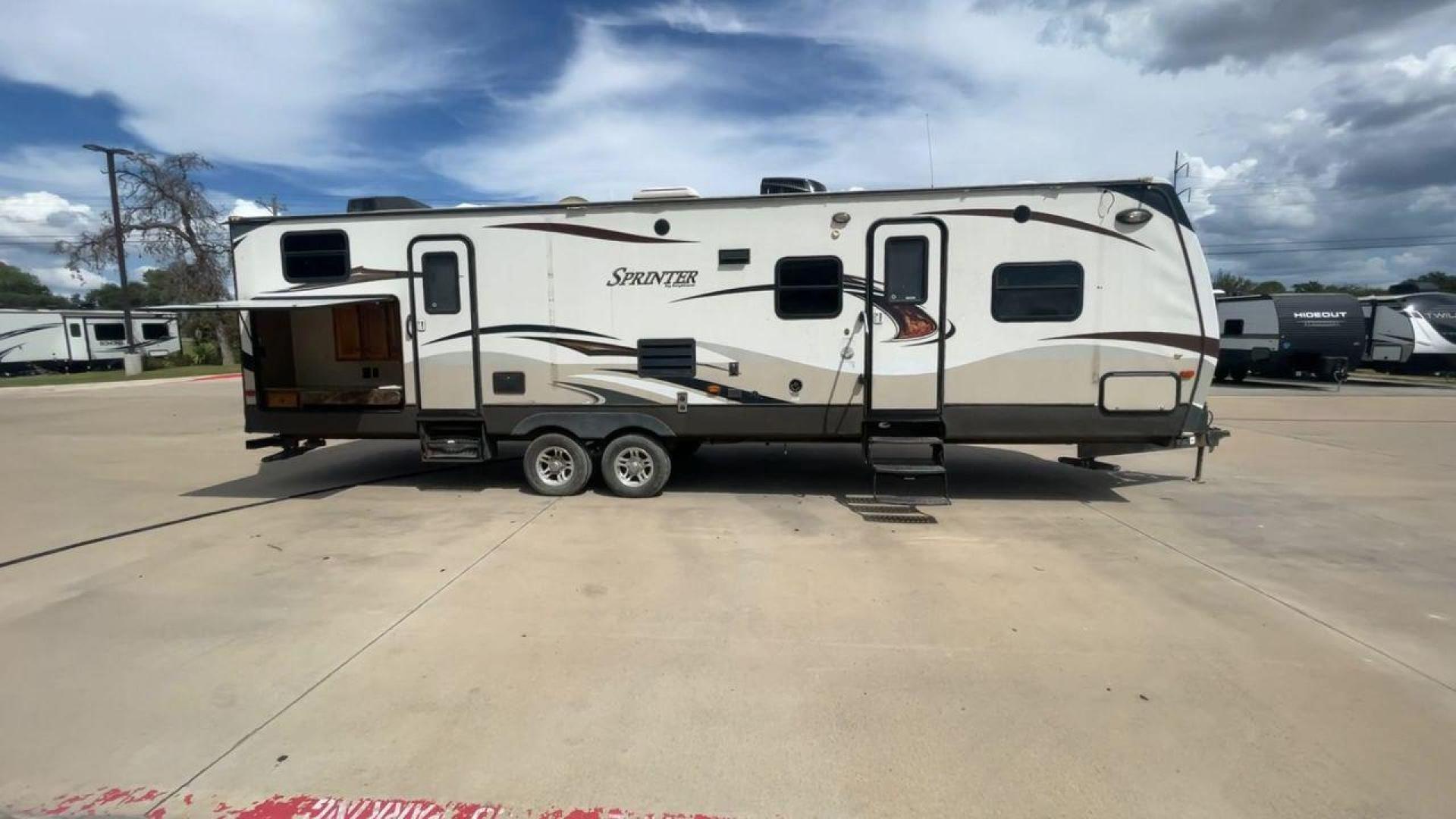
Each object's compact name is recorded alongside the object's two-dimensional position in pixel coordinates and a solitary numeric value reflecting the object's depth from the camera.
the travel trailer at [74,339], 30.41
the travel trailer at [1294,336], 21.75
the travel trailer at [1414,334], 23.66
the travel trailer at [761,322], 6.79
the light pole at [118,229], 29.48
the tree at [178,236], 33.34
